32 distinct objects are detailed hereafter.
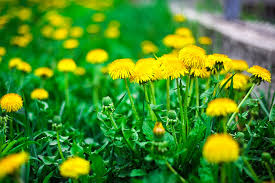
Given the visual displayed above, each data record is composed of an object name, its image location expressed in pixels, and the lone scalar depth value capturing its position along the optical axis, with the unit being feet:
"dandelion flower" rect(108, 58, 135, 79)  3.34
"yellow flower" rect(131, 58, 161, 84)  3.31
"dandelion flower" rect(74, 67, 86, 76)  4.88
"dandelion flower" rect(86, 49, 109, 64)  4.34
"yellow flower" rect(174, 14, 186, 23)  5.19
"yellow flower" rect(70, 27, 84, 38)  6.01
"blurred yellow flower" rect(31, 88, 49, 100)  3.89
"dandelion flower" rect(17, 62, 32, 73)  4.17
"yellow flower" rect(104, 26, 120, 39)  6.10
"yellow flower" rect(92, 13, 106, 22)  7.04
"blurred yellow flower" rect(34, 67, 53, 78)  4.18
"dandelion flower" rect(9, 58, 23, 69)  4.23
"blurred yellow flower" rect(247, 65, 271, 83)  3.31
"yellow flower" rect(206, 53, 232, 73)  3.35
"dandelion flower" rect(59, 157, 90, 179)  3.07
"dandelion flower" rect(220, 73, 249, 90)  3.50
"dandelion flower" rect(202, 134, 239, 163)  2.87
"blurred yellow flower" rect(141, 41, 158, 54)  5.10
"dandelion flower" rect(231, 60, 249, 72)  3.59
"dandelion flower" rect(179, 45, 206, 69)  3.26
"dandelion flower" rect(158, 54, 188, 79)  3.25
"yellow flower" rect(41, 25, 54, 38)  6.19
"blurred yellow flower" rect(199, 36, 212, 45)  4.38
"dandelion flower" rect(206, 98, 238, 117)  3.07
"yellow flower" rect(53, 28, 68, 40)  5.65
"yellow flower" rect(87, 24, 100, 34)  6.43
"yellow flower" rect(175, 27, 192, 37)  4.55
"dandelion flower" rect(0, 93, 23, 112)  3.45
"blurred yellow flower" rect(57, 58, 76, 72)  4.19
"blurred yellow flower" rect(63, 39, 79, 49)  5.13
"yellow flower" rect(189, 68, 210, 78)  3.33
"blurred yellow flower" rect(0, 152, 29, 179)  2.77
